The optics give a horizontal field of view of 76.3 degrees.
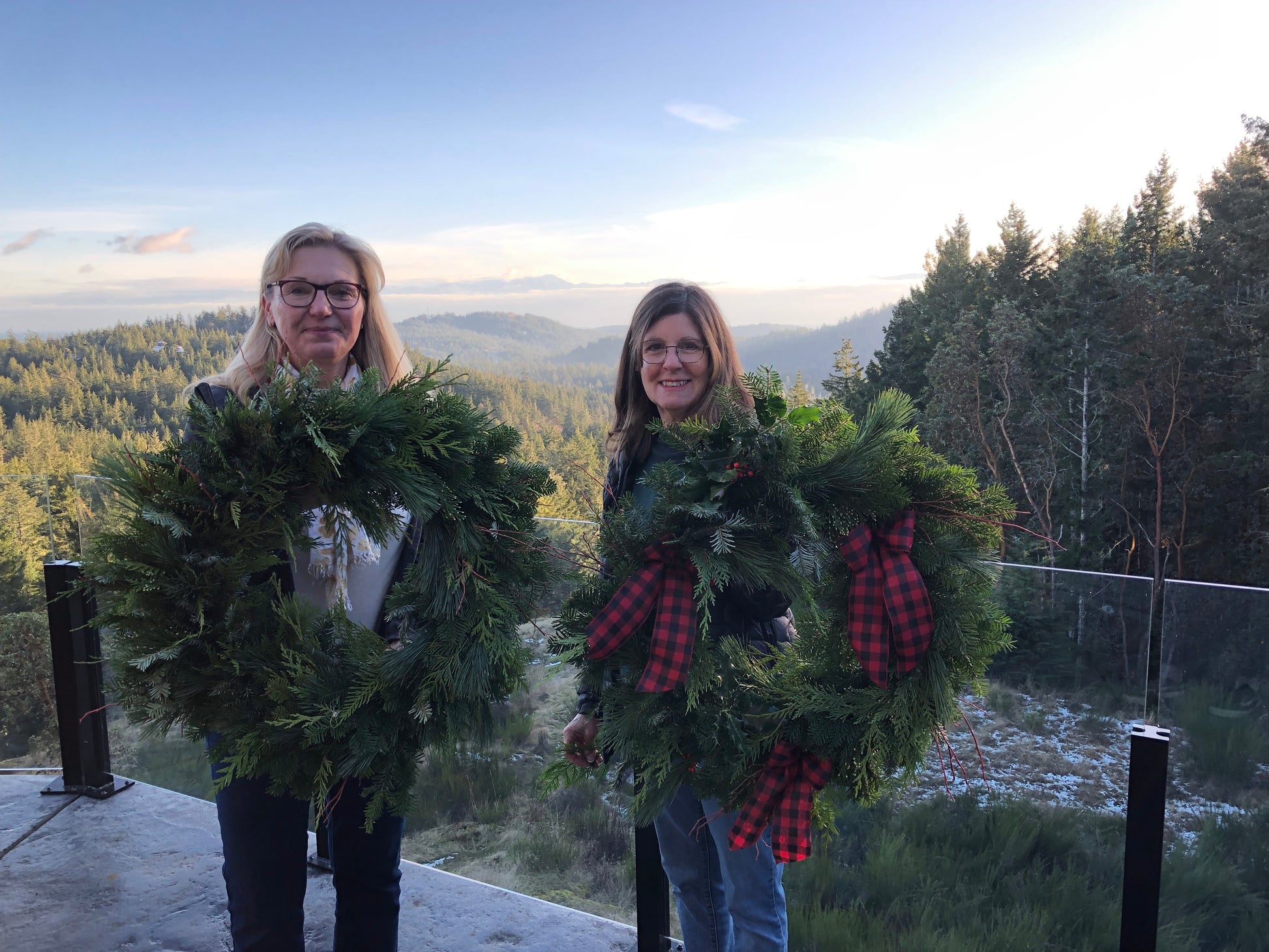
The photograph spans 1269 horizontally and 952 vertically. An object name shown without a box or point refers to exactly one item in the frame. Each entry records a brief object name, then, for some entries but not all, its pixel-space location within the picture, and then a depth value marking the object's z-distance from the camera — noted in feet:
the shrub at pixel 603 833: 7.84
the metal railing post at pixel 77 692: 9.85
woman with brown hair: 5.26
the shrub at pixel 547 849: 8.11
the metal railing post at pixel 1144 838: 5.42
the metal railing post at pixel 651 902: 7.09
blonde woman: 5.32
